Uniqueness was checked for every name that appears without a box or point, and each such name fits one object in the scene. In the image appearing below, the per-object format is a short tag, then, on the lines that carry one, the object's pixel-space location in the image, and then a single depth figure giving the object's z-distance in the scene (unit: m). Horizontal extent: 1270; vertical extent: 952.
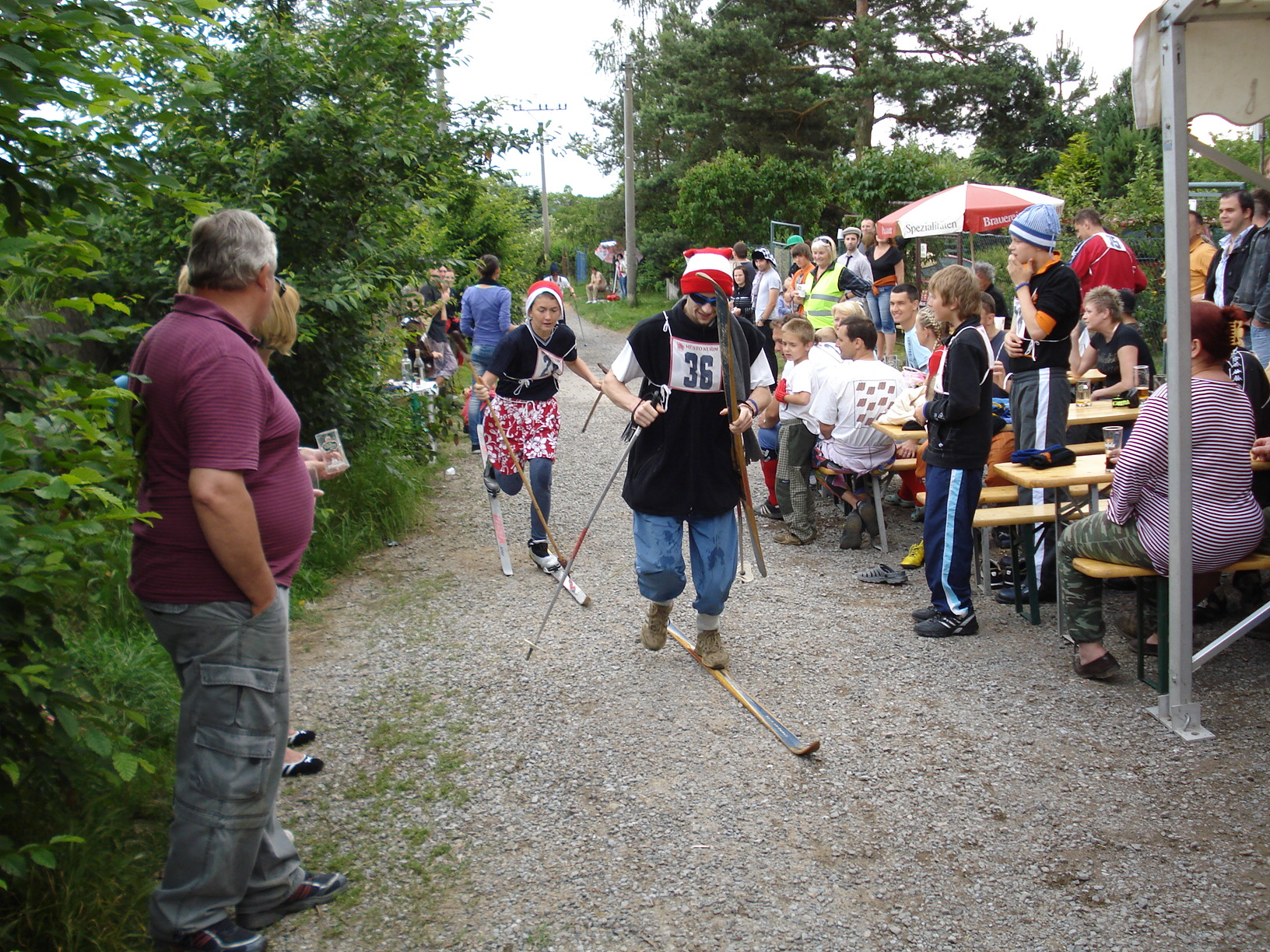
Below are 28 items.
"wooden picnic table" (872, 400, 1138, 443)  5.95
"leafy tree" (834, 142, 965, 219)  22.11
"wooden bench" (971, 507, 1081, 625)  5.15
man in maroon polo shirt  2.47
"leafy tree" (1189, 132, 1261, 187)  16.42
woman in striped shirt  3.96
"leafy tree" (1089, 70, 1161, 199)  21.98
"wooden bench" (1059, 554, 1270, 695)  4.06
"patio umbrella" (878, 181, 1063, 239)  12.64
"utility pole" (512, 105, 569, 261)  48.15
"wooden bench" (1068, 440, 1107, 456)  6.04
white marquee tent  3.66
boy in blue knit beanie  5.55
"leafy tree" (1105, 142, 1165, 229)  14.37
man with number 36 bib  4.49
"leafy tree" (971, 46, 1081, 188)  25.02
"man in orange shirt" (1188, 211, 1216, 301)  8.35
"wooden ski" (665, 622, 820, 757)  3.86
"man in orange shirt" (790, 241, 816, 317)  12.70
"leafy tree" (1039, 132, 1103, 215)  17.16
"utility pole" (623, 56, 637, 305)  29.75
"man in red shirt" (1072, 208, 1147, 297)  7.95
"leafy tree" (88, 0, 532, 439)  5.57
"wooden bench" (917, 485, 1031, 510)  5.76
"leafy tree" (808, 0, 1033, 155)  24.75
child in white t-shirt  6.78
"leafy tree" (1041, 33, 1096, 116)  32.69
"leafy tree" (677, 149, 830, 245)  25.72
